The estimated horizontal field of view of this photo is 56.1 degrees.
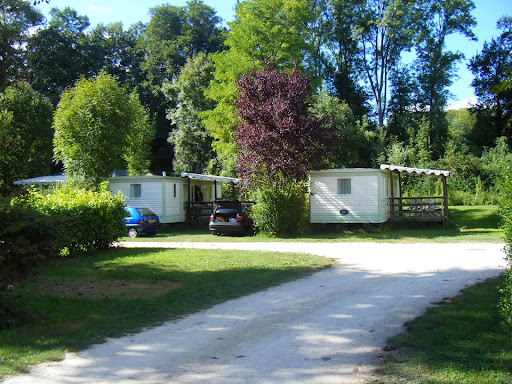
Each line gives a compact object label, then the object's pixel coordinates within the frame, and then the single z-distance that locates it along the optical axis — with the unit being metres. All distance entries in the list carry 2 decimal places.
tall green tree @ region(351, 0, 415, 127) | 39.72
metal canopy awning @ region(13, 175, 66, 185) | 28.37
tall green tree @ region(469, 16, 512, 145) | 40.25
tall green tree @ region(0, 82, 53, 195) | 33.81
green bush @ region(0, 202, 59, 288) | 6.01
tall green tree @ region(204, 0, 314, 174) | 27.16
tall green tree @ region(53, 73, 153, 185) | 25.44
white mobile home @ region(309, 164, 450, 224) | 21.53
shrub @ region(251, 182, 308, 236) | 20.11
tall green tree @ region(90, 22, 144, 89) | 50.06
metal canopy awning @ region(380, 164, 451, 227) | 21.91
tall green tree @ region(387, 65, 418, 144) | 41.38
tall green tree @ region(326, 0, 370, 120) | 42.75
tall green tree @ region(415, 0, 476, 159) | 39.50
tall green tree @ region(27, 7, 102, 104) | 44.47
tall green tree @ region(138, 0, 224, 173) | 49.62
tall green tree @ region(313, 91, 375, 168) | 34.16
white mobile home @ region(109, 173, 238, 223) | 24.92
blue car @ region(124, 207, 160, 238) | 21.48
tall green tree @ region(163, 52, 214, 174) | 41.44
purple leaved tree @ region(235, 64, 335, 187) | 20.47
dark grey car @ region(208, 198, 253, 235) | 20.97
